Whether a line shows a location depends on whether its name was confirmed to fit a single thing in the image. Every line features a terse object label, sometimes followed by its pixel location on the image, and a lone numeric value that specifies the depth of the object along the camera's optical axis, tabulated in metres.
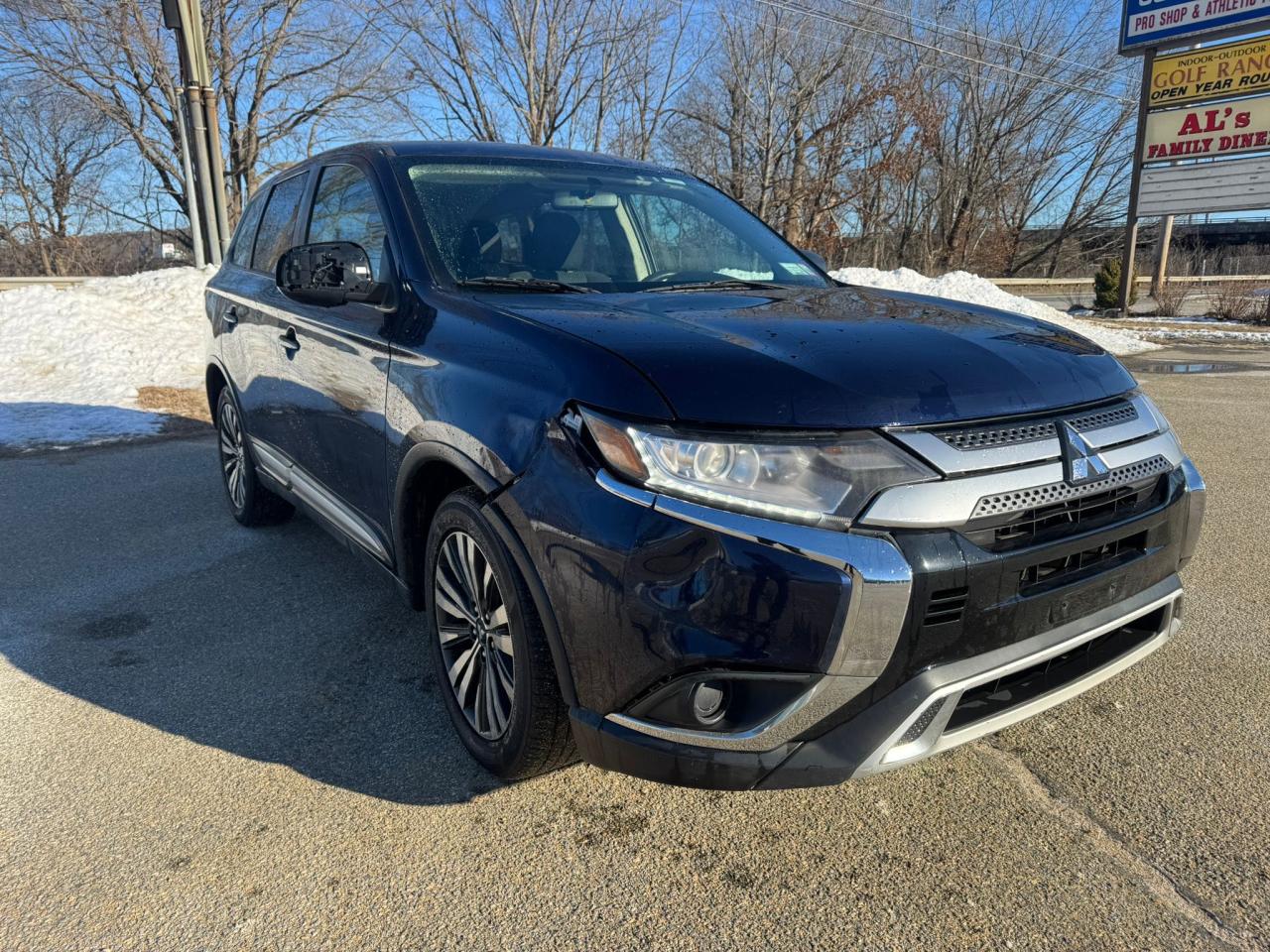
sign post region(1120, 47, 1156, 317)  20.31
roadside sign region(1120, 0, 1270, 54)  18.28
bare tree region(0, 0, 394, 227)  24.59
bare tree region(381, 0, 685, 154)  24.84
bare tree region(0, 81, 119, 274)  28.77
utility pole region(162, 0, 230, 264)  11.79
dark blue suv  1.86
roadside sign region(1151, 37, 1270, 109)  19.00
